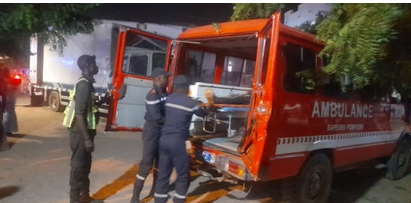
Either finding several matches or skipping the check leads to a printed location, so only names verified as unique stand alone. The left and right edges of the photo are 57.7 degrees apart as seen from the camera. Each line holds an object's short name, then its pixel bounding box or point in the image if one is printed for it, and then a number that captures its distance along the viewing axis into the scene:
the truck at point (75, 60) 10.22
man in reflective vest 4.15
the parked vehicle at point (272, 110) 4.16
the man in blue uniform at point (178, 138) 4.30
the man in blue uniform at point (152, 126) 4.55
